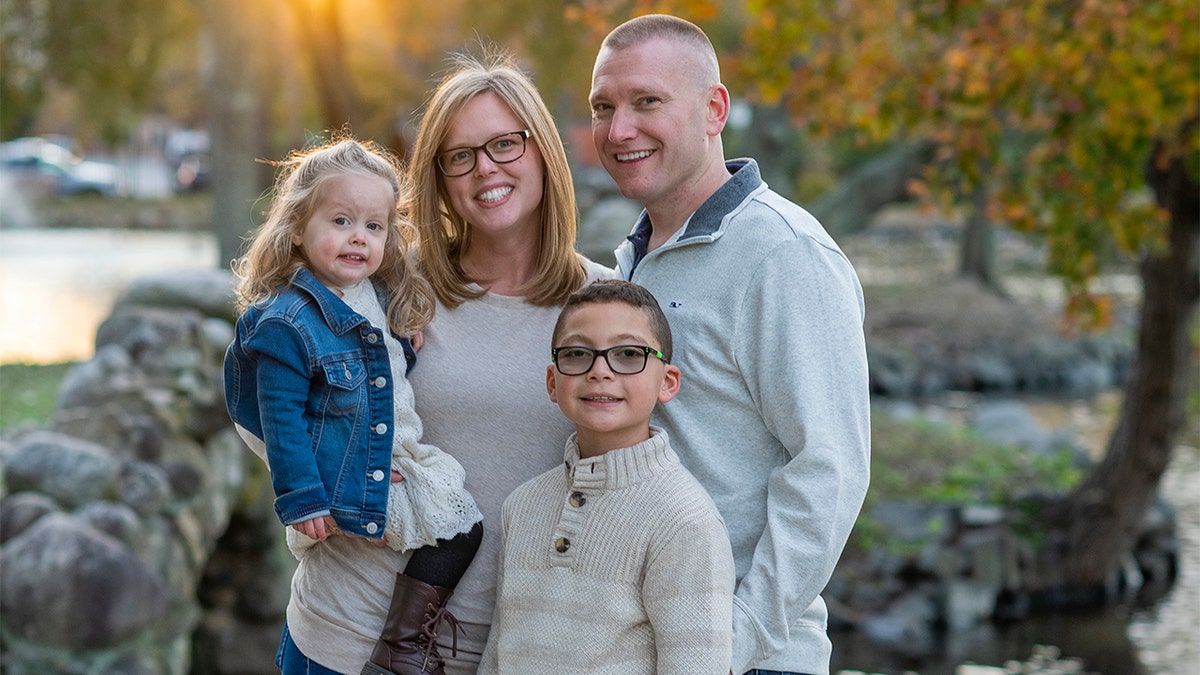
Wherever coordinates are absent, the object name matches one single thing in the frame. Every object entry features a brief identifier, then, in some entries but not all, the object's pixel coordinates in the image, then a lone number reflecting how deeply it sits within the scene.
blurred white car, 36.94
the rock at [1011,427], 11.04
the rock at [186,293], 7.14
